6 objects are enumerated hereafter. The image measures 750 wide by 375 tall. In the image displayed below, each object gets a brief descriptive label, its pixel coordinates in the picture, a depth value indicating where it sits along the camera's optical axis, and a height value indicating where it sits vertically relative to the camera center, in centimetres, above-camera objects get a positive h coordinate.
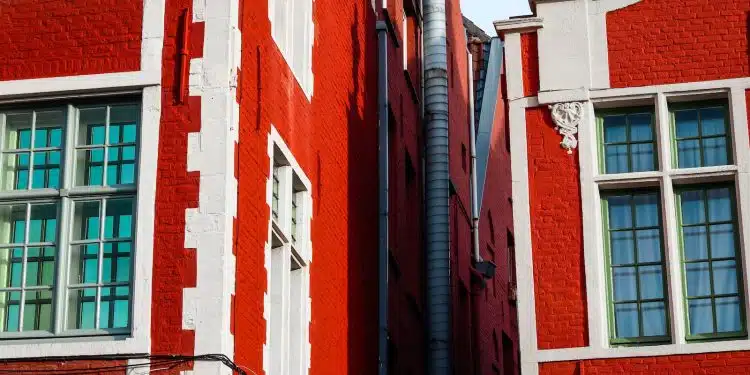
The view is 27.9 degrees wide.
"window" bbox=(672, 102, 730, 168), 1616 +411
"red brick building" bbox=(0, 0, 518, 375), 1287 +306
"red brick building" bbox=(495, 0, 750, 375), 1559 +358
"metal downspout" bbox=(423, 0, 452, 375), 2195 +502
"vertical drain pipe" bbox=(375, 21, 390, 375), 1967 +441
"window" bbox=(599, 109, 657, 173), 1630 +409
